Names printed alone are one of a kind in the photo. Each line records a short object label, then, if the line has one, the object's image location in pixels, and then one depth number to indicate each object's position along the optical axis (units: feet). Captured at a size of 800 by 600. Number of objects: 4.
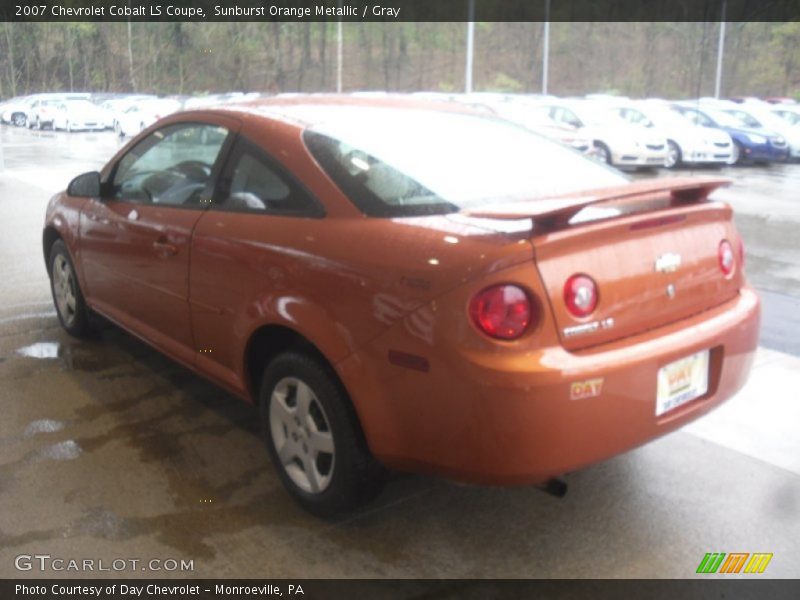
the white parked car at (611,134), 33.40
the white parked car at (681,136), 27.96
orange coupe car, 7.50
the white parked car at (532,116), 35.09
